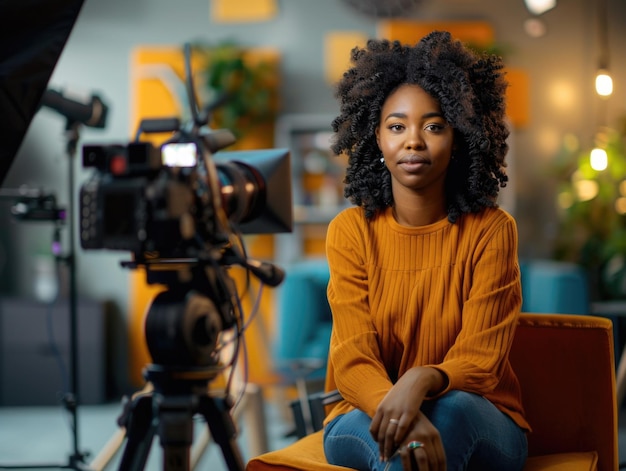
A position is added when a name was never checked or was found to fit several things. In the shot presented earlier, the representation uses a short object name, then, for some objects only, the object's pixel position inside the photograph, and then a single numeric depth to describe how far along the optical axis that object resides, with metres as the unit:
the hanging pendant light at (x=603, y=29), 4.94
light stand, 2.60
